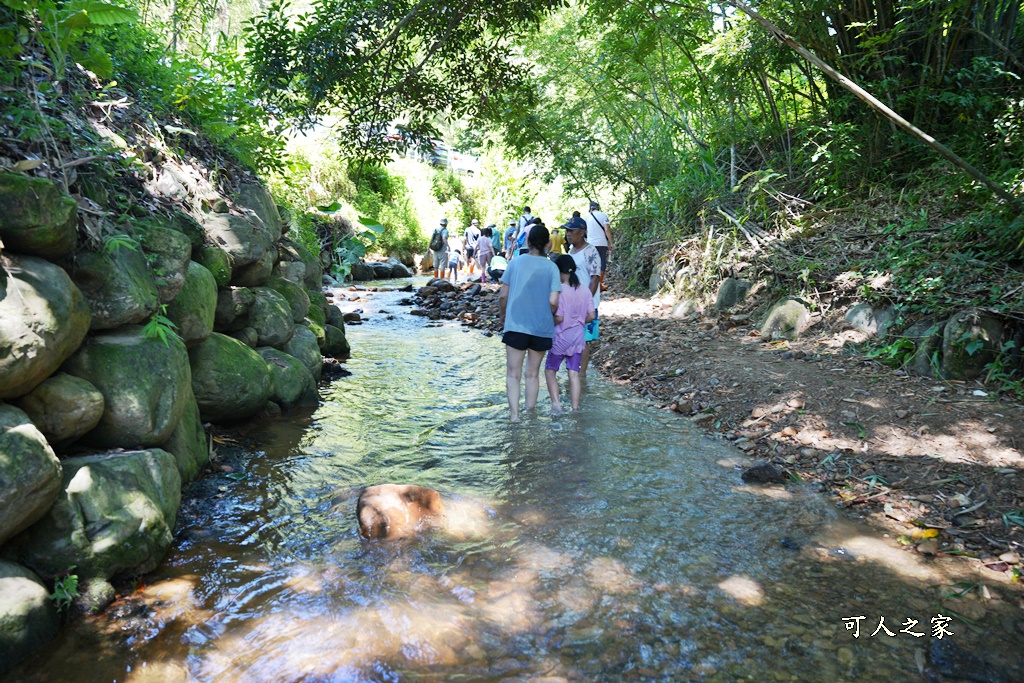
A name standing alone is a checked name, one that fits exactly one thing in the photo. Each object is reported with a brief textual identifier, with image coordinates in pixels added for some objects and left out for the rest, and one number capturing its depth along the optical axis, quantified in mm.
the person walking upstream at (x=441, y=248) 17859
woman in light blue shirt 5863
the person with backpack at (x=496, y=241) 19781
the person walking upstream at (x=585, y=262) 6956
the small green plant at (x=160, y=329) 4102
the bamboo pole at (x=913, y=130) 5574
